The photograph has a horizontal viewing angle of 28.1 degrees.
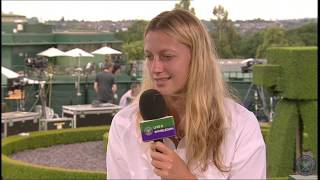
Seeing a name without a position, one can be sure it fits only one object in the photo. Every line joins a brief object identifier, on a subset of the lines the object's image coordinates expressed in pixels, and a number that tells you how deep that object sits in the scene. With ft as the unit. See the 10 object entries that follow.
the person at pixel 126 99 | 38.28
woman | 7.42
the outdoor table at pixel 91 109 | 42.08
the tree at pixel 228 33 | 96.60
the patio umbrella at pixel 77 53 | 75.03
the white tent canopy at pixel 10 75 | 49.44
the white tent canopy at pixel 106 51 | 81.66
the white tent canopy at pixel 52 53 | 74.02
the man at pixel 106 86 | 42.14
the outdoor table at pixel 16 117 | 37.60
